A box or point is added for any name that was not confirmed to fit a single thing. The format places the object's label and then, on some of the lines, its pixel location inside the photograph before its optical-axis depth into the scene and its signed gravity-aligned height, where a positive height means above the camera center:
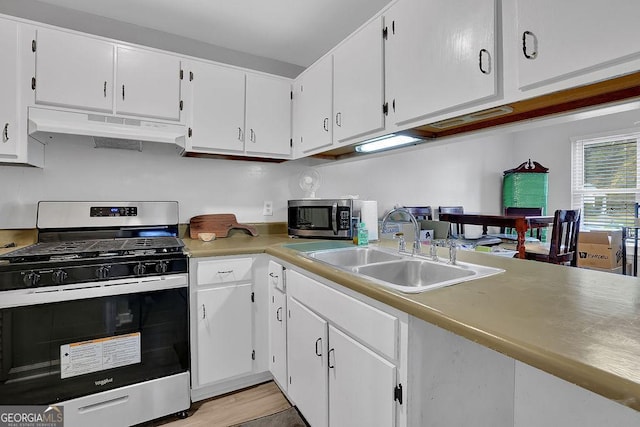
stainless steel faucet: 1.51 -0.13
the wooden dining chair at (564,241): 2.45 -0.21
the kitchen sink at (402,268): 1.16 -0.24
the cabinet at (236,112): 2.05 +0.75
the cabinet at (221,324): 1.76 -0.67
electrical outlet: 2.59 +0.06
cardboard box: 3.01 -0.33
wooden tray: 2.26 -0.08
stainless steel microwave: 2.15 -0.02
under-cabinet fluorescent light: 1.65 +0.44
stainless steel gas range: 1.38 -0.57
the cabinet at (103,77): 1.68 +0.82
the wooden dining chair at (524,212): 4.15 +0.06
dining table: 2.40 -0.04
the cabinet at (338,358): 0.96 -0.56
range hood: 1.66 +0.52
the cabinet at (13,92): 1.60 +0.65
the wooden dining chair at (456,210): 3.79 +0.08
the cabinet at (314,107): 1.99 +0.76
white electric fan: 2.57 +0.29
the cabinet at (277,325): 1.76 -0.68
